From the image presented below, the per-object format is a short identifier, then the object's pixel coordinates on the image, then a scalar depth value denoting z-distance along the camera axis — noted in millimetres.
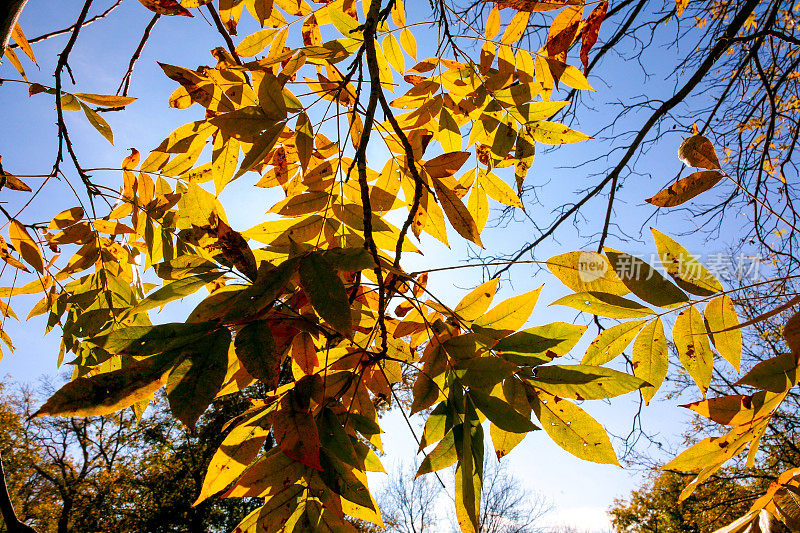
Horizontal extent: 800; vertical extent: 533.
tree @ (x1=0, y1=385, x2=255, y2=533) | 12961
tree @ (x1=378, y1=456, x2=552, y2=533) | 16797
